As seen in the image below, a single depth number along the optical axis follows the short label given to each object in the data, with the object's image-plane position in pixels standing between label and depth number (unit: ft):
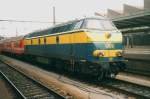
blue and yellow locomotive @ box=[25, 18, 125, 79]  44.47
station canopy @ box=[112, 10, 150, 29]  65.73
